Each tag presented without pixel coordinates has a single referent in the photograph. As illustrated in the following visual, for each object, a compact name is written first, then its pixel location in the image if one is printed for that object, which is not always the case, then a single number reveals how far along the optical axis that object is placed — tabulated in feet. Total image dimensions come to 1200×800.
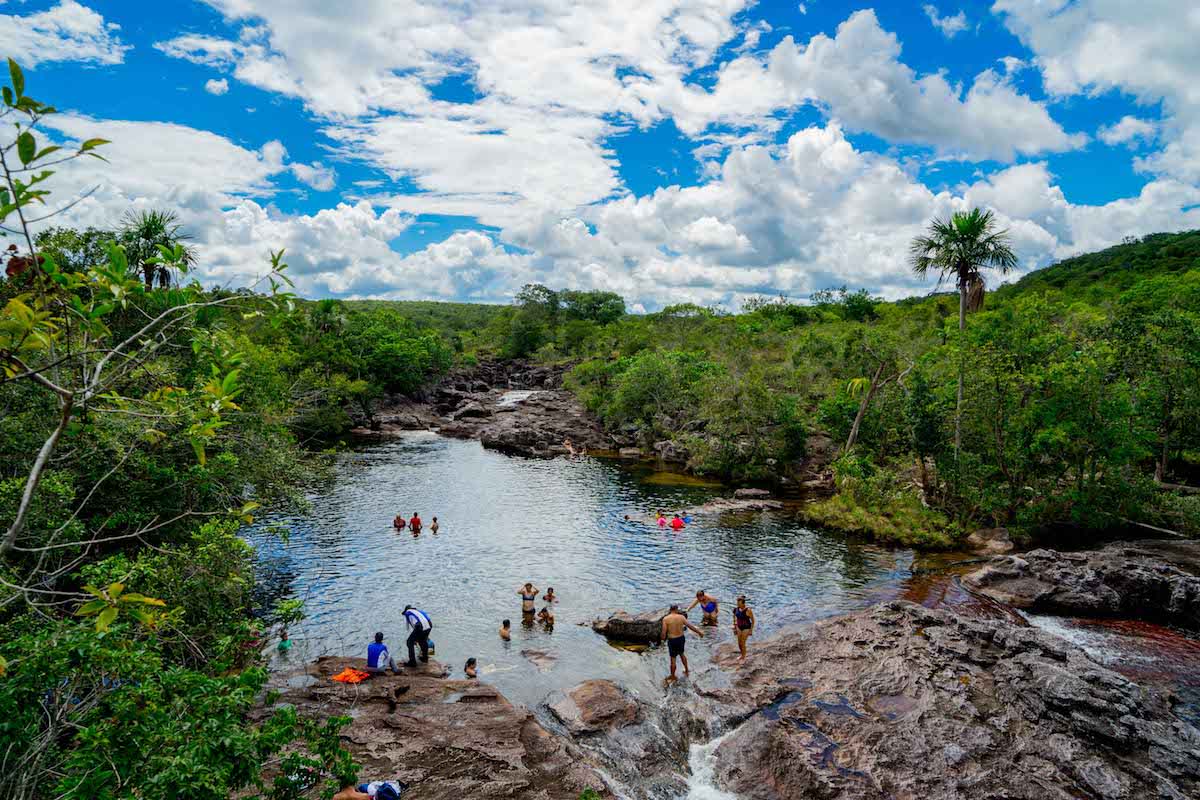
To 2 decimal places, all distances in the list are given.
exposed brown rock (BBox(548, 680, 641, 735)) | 48.93
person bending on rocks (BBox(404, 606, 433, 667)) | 60.08
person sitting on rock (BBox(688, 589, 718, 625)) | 70.79
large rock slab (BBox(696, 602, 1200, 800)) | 41.22
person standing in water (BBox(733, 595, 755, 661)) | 64.44
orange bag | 54.54
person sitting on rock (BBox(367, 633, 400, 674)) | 56.95
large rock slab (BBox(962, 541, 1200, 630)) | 69.56
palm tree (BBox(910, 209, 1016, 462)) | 97.09
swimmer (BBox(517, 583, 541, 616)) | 72.54
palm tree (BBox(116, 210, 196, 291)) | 78.79
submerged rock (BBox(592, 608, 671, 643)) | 67.21
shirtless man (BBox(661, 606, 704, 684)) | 58.95
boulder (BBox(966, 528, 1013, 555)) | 94.94
